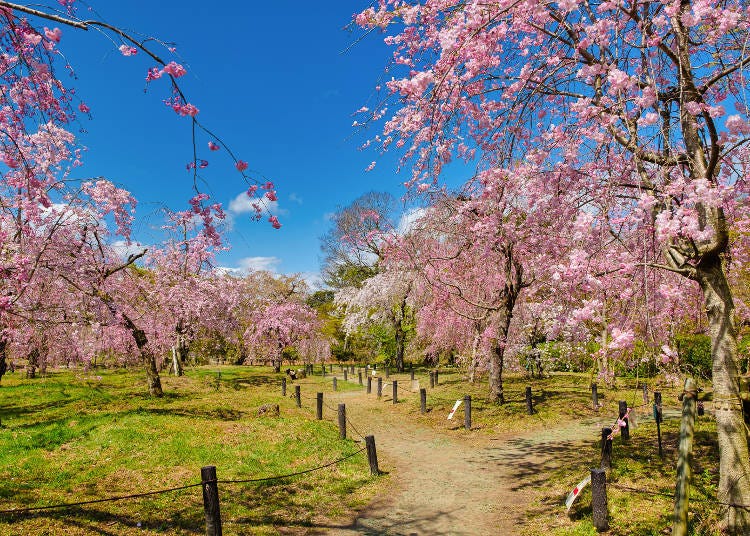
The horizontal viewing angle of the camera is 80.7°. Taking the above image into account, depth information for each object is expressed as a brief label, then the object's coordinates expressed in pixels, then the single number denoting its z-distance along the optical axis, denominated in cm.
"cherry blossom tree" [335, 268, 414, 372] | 2825
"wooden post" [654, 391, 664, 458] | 814
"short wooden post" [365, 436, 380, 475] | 894
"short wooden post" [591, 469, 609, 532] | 585
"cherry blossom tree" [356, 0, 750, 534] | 461
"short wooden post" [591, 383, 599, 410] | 1404
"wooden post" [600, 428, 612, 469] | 777
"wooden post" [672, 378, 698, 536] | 448
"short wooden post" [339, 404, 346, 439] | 1172
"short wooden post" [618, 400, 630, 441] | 1007
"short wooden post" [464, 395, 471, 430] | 1270
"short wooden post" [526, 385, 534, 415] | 1382
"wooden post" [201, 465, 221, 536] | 561
